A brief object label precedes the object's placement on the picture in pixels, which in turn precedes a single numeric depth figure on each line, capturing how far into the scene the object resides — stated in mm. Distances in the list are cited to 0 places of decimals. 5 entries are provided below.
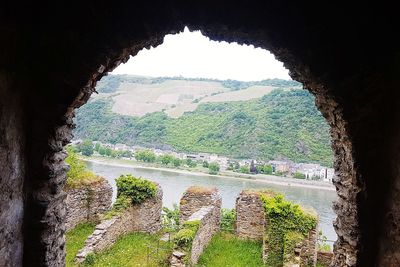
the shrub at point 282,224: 11258
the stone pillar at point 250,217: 13648
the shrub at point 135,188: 13586
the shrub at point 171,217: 17422
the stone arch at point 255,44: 3336
